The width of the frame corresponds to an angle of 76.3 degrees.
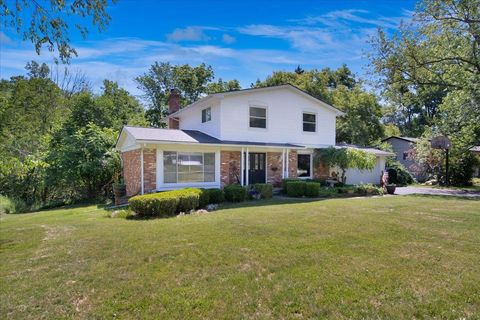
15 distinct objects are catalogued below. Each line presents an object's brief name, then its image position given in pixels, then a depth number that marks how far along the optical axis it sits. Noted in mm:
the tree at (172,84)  36750
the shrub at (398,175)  22750
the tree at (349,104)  31609
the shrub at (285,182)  15684
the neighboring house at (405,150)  27259
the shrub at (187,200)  10445
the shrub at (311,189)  14641
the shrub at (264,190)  14078
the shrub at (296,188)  14687
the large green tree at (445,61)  17266
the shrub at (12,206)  16266
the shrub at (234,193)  12992
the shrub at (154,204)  9648
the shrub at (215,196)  12329
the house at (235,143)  14383
